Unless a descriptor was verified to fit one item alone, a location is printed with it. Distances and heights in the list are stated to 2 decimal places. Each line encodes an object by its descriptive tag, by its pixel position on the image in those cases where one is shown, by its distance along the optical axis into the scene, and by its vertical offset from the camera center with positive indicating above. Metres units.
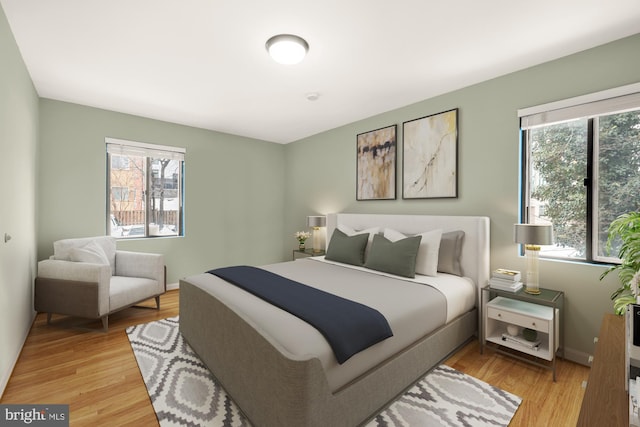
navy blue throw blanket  1.54 -0.60
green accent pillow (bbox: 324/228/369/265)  3.30 -0.42
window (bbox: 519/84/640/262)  2.22 +0.40
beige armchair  2.80 -0.77
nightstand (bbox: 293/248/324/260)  4.60 -0.66
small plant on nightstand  4.83 -0.42
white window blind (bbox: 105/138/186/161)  3.86 +0.86
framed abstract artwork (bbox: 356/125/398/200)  3.76 +0.66
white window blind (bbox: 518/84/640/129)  2.15 +0.87
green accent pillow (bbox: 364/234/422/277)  2.73 -0.42
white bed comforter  1.52 -0.63
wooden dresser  0.97 -0.68
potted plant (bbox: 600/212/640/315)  1.73 -0.21
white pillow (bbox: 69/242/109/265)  3.02 -0.48
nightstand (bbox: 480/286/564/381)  2.21 -0.87
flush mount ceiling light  2.18 +1.26
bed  1.40 -0.79
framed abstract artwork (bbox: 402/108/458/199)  3.16 +0.66
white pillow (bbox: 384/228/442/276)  2.78 -0.39
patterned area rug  1.72 -1.22
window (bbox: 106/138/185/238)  3.94 +0.30
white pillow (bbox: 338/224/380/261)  3.39 -0.24
